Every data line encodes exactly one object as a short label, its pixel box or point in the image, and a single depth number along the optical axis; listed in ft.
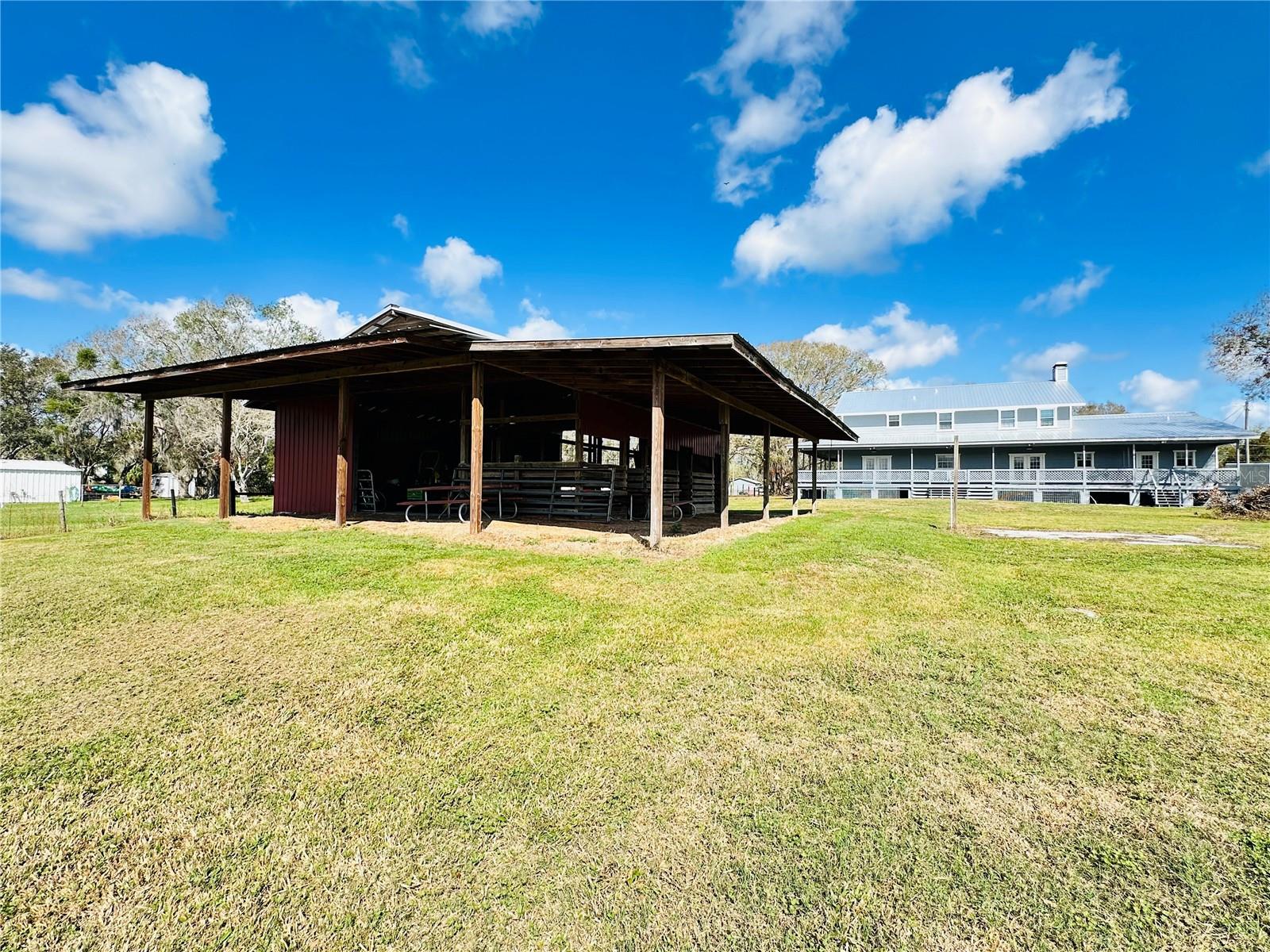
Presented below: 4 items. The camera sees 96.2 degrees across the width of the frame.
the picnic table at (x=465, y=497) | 32.32
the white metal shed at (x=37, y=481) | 79.20
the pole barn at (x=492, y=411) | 26.71
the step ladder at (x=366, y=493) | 41.04
